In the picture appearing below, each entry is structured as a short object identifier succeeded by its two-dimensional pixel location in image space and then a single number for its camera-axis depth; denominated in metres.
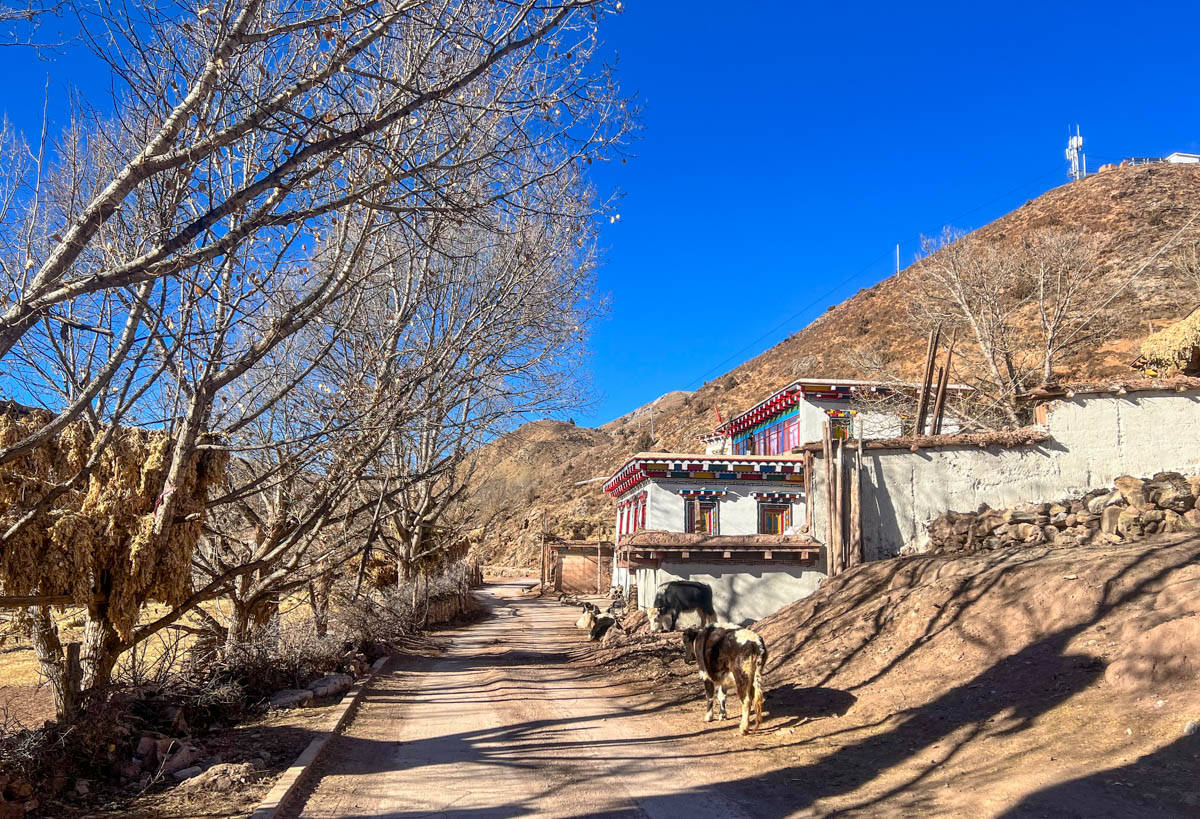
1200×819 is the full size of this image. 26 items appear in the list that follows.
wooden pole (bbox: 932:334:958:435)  20.75
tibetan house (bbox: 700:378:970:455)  29.45
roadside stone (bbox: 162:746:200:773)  7.29
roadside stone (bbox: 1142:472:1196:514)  14.12
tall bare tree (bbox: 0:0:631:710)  5.03
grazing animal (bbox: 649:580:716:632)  19.30
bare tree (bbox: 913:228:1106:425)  27.98
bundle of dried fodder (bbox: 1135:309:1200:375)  23.70
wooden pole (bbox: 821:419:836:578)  17.41
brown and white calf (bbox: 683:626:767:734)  9.65
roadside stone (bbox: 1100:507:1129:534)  14.35
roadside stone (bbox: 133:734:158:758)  7.48
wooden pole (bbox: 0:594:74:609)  6.93
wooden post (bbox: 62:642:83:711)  7.62
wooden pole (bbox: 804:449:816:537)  18.05
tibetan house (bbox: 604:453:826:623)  18.78
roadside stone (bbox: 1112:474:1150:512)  14.81
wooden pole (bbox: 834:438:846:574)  17.25
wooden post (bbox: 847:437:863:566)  17.34
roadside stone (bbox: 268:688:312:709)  10.62
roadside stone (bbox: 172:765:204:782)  7.14
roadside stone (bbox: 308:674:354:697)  11.60
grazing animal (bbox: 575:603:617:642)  23.00
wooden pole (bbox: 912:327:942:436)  21.22
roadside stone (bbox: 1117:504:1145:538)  13.91
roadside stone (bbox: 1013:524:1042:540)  15.55
